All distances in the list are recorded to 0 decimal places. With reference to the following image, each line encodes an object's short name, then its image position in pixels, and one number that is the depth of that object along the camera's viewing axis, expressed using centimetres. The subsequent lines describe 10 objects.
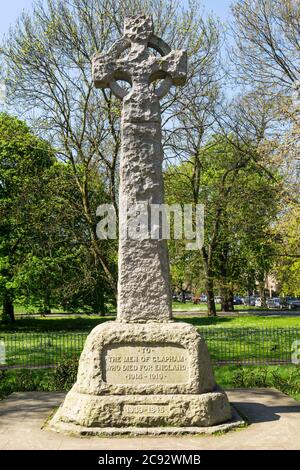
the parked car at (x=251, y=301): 6489
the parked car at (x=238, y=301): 7100
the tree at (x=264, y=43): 2195
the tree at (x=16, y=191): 2202
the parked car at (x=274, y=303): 5832
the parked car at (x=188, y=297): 8319
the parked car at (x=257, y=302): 6211
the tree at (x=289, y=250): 1908
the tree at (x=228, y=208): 2789
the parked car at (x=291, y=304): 5495
